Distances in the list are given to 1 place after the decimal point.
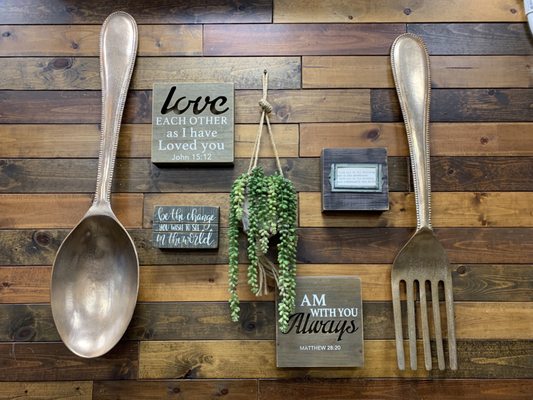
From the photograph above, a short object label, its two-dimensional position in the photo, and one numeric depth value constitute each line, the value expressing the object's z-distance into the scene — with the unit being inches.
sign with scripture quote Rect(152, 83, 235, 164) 44.5
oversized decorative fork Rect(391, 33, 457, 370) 42.1
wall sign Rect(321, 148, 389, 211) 43.5
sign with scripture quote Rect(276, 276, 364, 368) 42.1
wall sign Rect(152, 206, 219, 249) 43.3
